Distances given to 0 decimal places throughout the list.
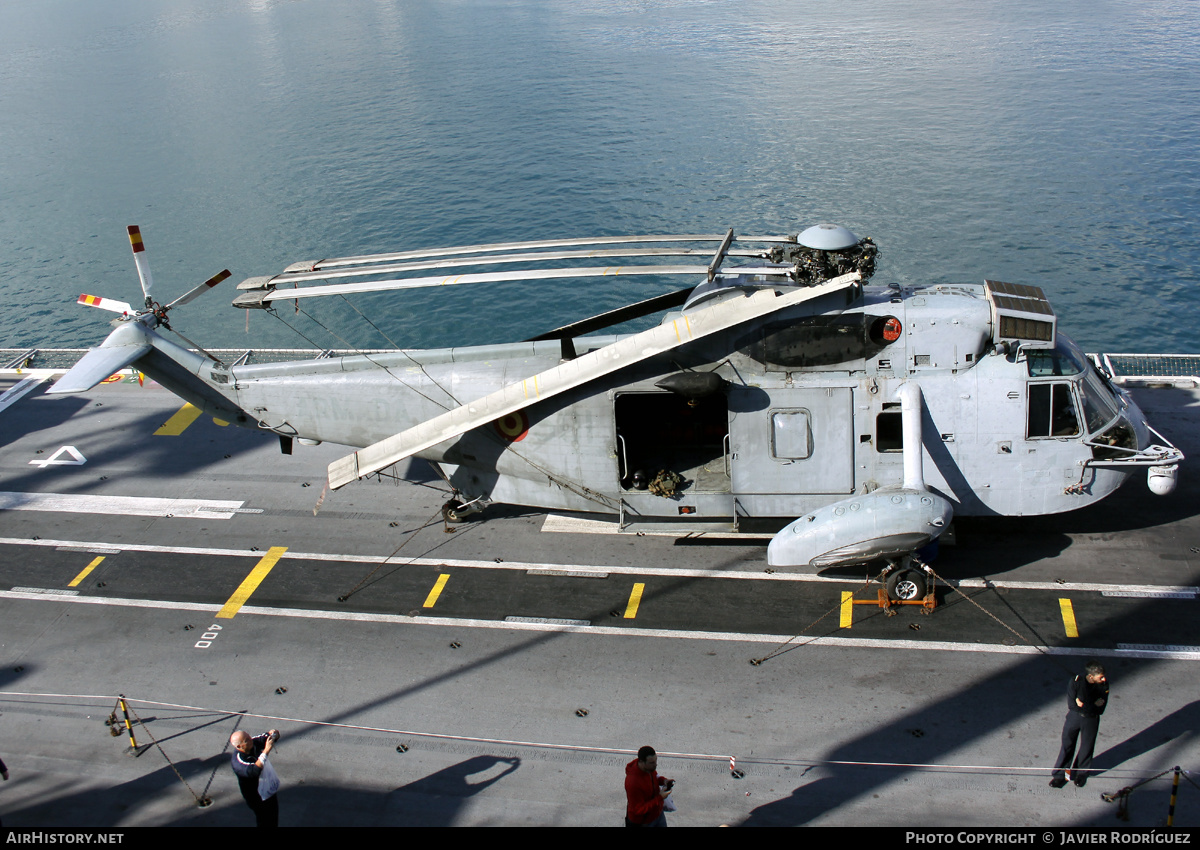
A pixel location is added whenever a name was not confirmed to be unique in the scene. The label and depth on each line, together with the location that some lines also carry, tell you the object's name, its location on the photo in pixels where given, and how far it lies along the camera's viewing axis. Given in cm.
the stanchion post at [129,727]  1224
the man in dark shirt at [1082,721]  1034
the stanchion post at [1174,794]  991
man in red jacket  918
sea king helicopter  1405
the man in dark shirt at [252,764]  1005
